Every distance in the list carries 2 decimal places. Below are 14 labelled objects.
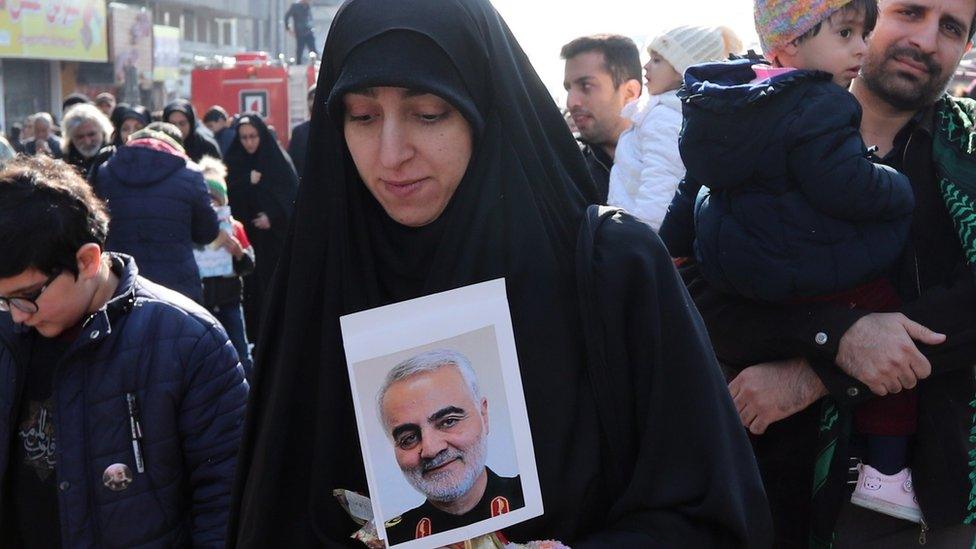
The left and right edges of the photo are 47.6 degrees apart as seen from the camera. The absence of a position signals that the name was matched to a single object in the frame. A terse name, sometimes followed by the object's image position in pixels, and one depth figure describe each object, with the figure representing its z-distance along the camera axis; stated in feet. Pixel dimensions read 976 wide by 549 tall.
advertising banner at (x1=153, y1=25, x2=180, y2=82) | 107.14
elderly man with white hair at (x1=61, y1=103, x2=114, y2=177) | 26.42
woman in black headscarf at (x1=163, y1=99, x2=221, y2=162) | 32.25
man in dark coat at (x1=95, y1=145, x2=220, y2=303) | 18.83
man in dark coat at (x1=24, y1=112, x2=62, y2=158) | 48.67
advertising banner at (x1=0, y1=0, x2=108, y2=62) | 84.12
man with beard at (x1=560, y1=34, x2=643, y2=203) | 16.01
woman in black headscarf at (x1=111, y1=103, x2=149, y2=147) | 32.55
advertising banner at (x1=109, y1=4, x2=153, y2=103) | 101.50
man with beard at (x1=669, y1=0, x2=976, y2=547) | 7.82
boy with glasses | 8.48
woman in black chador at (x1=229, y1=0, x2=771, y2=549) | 5.41
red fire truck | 57.67
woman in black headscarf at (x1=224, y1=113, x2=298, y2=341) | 30.83
